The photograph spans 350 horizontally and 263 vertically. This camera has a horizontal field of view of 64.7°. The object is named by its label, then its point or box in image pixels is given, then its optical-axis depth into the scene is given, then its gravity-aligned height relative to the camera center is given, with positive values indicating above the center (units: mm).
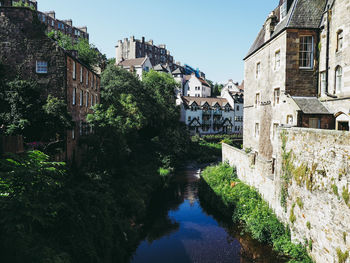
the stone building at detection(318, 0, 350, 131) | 15375 +4105
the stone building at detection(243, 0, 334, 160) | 16969 +3994
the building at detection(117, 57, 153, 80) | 72125 +16259
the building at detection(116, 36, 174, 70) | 88812 +25340
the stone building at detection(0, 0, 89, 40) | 62538 +24966
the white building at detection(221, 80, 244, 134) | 66312 +4829
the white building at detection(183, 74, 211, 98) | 79938 +11367
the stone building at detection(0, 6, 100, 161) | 20359 +5069
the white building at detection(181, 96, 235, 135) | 61938 +2671
